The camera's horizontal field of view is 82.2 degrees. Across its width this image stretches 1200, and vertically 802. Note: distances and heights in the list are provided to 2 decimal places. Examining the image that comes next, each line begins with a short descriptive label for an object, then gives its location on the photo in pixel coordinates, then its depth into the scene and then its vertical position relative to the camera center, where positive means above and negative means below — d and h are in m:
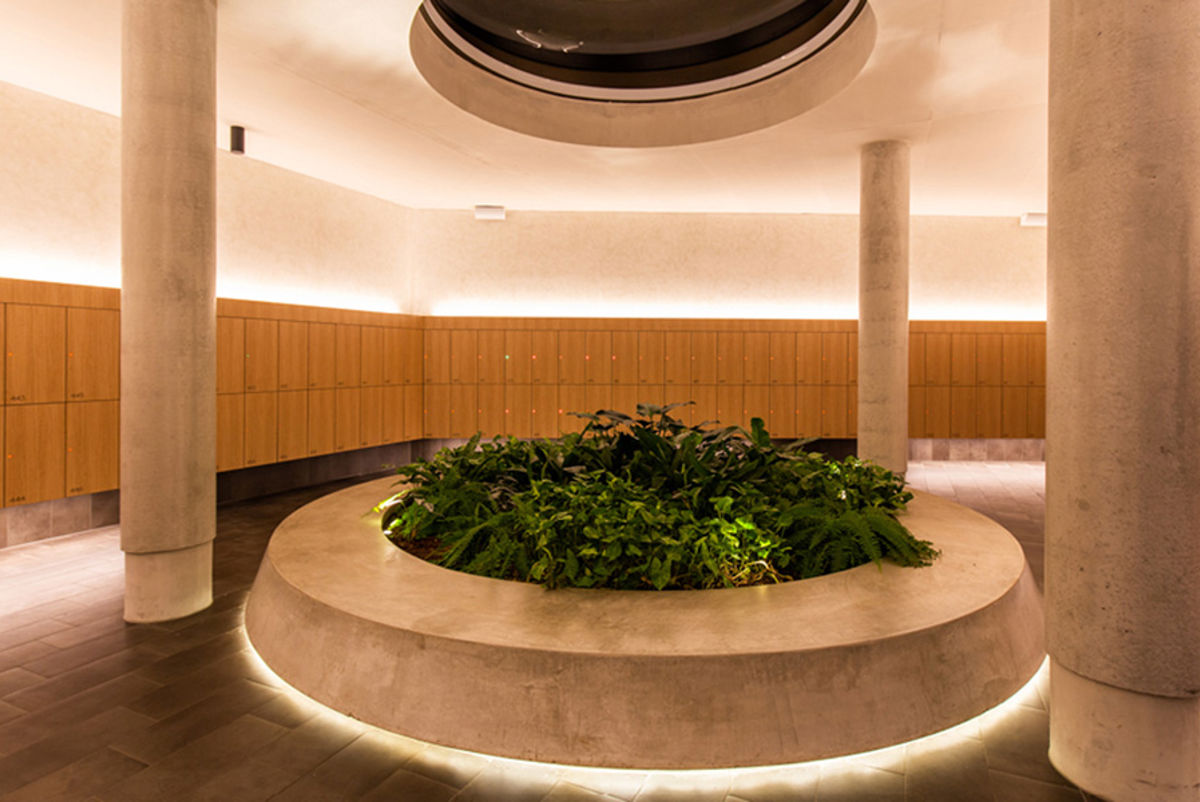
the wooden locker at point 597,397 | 11.34 +0.00
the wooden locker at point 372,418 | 10.18 -0.33
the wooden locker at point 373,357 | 10.20 +0.58
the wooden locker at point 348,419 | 9.71 -0.33
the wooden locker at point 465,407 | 11.32 -0.18
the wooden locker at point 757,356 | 11.34 +0.69
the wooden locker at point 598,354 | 11.30 +0.71
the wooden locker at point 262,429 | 8.38 -0.41
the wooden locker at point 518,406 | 11.30 -0.15
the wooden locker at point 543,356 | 11.27 +0.67
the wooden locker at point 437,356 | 11.29 +0.66
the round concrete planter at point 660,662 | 2.71 -1.12
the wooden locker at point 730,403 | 11.39 -0.08
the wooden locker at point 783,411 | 11.38 -0.21
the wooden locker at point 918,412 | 11.55 -0.22
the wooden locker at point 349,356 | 9.76 +0.58
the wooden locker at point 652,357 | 11.33 +0.67
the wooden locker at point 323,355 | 9.27 +0.55
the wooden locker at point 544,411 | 11.32 -0.23
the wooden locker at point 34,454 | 6.15 -0.55
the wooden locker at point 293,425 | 8.80 -0.38
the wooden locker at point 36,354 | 6.15 +0.36
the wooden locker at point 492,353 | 11.28 +0.71
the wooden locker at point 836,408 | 11.34 -0.16
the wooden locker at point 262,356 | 8.41 +0.49
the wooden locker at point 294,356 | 8.84 +0.52
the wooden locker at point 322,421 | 9.27 -0.34
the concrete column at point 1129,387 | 2.33 +0.05
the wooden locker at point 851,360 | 11.30 +0.63
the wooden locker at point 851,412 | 11.31 -0.22
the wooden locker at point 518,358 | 11.27 +0.63
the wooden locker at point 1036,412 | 11.49 -0.21
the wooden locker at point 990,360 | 11.48 +0.66
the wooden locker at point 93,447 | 6.62 -0.52
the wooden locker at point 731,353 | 11.34 +0.74
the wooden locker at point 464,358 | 11.29 +0.63
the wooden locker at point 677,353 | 11.33 +0.74
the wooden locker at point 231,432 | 8.03 -0.43
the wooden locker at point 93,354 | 6.61 +0.39
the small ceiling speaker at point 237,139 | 7.44 +2.78
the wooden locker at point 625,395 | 11.36 +0.04
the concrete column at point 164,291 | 4.25 +0.65
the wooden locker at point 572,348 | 11.30 +0.80
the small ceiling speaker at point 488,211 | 11.40 +3.08
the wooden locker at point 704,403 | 11.38 -0.09
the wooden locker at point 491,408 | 11.32 -0.19
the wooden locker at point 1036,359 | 11.43 +0.68
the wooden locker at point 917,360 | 11.48 +0.65
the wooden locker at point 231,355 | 8.03 +0.48
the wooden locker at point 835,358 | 11.31 +0.67
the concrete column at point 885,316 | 8.17 +0.99
